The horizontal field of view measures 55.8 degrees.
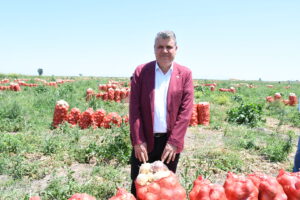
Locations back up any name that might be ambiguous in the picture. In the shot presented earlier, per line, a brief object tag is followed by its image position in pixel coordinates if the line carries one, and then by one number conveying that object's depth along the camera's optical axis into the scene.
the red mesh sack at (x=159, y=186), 1.25
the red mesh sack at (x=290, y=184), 1.41
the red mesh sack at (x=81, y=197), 1.23
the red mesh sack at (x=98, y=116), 7.20
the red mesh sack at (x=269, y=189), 1.34
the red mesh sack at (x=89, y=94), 11.57
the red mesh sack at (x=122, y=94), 11.73
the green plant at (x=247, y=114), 8.79
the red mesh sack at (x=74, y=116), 7.46
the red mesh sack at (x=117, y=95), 11.55
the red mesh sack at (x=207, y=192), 1.25
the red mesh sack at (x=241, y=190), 1.30
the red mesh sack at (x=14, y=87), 14.92
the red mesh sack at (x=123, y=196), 1.21
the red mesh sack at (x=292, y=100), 13.81
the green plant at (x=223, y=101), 13.20
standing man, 2.52
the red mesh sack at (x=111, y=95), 11.40
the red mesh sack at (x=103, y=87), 14.38
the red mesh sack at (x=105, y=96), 11.38
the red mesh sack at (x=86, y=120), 7.21
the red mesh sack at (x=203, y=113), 8.23
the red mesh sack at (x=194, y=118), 8.03
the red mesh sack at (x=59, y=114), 7.41
